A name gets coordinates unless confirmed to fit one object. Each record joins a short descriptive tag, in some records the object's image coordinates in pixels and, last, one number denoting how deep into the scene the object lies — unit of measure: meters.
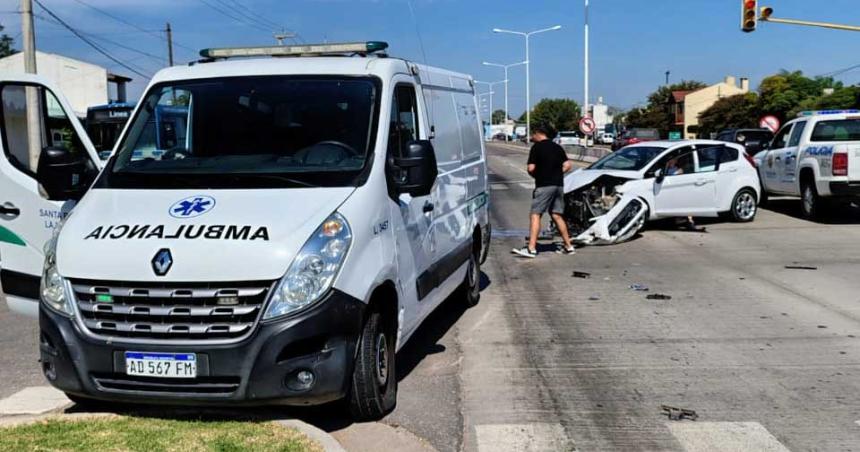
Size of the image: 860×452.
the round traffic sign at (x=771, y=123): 32.09
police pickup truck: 14.29
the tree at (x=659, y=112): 109.75
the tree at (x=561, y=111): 145.25
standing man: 11.70
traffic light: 25.45
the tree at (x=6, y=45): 80.84
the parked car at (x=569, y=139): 67.31
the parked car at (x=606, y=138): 86.91
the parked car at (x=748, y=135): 25.80
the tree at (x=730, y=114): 73.44
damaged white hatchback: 13.55
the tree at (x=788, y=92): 63.58
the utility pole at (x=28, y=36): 21.19
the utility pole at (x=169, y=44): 59.38
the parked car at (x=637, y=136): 48.66
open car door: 6.18
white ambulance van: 4.36
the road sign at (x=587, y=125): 44.69
